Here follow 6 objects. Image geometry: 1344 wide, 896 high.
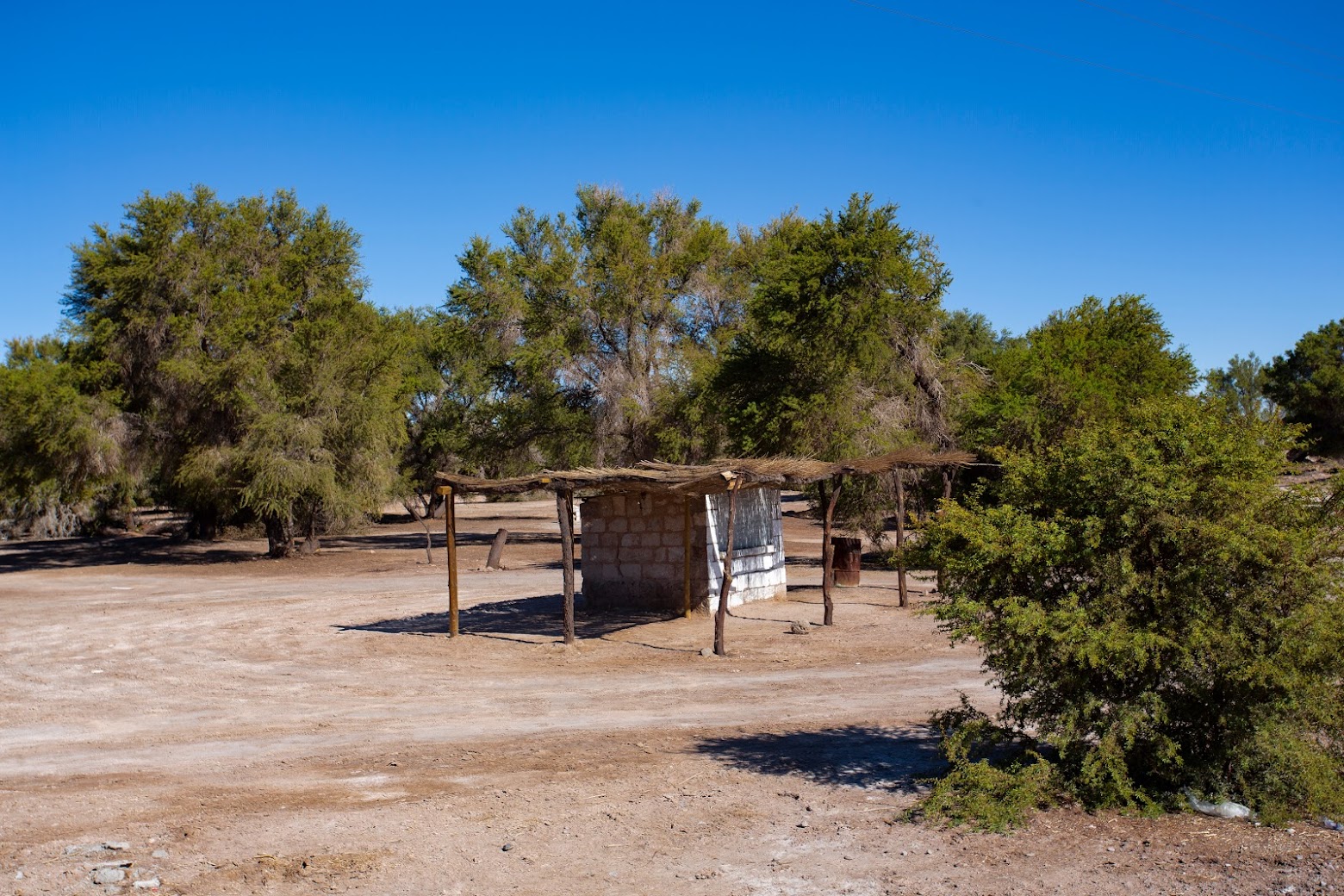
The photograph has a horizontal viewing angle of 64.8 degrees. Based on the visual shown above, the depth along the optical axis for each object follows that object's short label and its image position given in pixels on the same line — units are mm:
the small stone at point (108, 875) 6445
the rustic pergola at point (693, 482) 15336
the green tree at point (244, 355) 30203
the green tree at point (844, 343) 25594
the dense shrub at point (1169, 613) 6629
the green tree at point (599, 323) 34719
